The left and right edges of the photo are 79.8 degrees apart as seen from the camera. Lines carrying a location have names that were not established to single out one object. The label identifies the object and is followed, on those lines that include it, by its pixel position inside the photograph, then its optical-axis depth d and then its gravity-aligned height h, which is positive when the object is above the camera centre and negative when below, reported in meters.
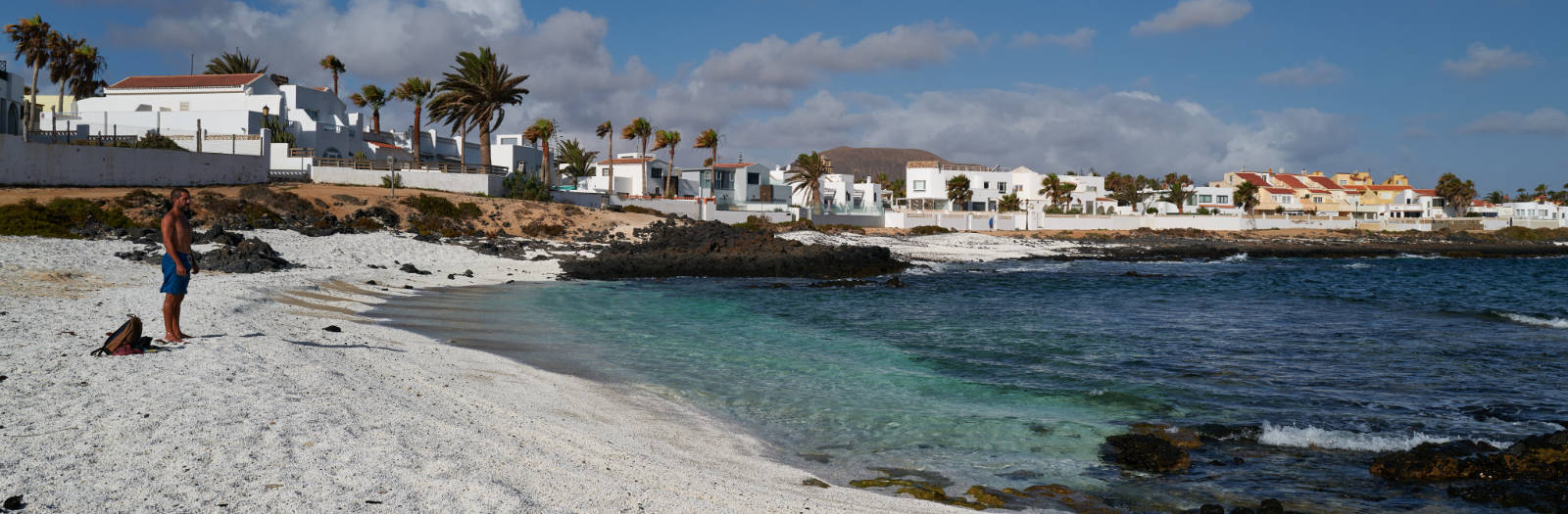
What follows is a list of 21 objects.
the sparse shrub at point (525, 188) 51.69 +2.41
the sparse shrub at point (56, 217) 24.12 +0.18
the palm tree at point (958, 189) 97.75 +5.12
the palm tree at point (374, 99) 75.45 +10.52
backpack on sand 9.88 -1.24
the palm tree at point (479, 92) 56.31 +8.40
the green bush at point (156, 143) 44.05 +3.92
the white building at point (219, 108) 56.34 +7.57
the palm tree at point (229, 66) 77.81 +13.40
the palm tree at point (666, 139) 81.44 +8.21
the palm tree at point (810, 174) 77.56 +5.17
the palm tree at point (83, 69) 62.53 +10.59
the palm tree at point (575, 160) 84.81 +6.57
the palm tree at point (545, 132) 66.00 +7.26
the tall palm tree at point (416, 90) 68.50 +10.24
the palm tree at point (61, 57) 56.18 +10.23
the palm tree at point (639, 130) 80.12 +8.83
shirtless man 10.77 -0.42
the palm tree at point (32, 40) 51.84 +10.33
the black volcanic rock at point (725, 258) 36.59 -1.01
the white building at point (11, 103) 48.76 +6.34
